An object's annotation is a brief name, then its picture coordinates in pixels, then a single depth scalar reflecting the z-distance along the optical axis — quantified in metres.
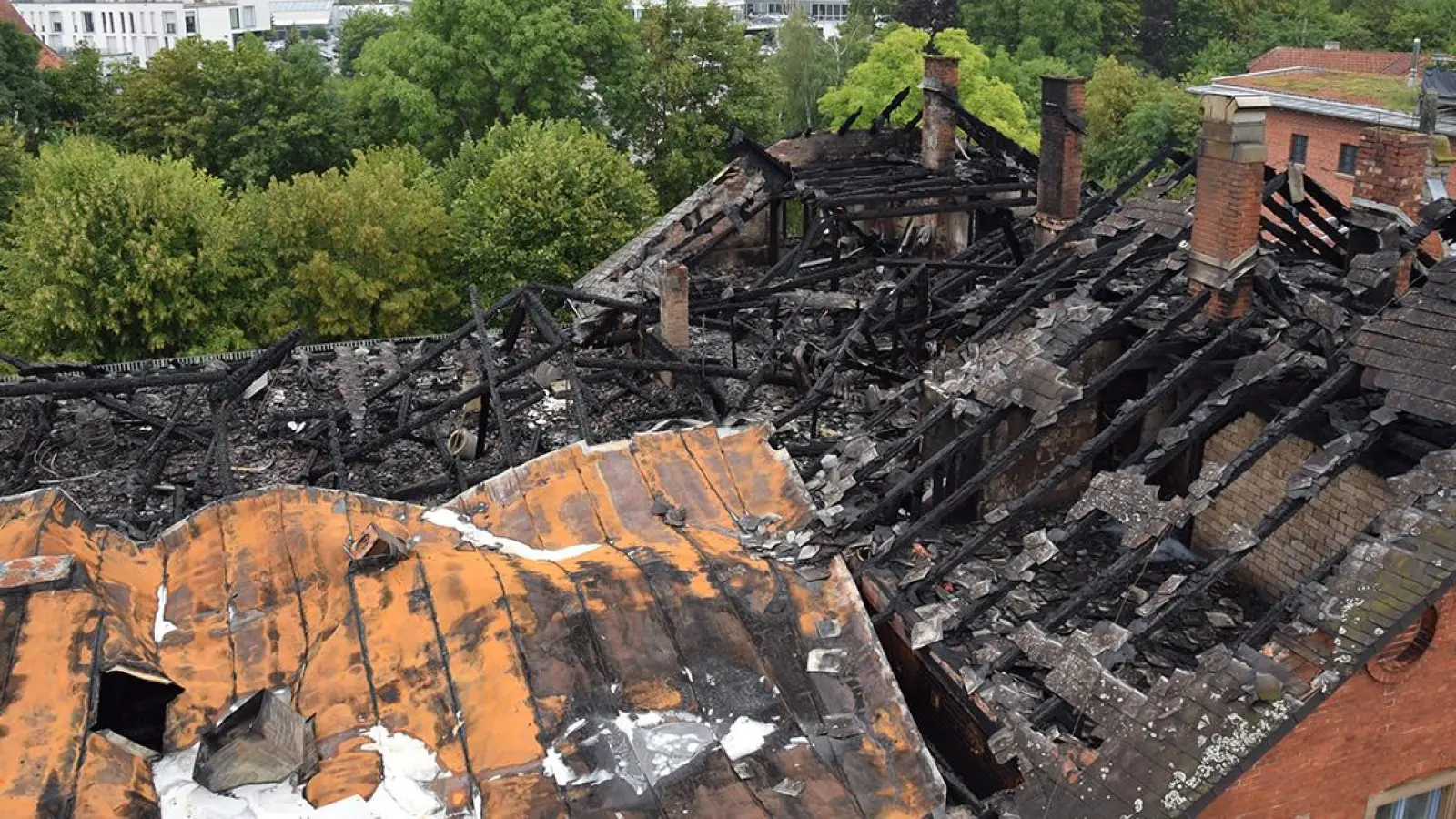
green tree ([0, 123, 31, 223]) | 39.69
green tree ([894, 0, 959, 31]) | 76.81
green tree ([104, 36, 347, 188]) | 43.84
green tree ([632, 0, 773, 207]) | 45.97
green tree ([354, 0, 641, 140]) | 43.12
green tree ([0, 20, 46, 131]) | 47.62
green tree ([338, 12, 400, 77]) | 89.12
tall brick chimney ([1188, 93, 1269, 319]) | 12.74
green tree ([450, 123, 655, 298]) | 35.56
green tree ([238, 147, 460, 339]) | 34.59
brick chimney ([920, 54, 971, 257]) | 27.56
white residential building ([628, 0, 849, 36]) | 122.44
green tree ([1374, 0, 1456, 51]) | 63.78
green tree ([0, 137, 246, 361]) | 31.39
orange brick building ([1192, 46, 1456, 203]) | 43.44
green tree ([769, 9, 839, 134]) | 64.38
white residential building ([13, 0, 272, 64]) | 97.00
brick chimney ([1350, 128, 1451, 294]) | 15.52
